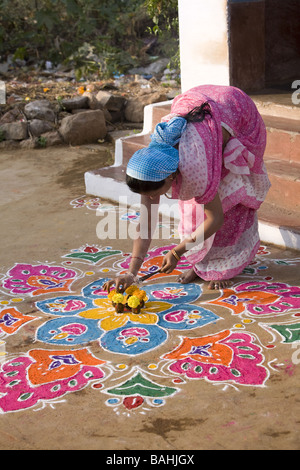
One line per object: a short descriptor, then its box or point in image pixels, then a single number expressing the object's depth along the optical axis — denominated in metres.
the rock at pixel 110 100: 7.45
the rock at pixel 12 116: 7.31
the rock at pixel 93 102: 7.46
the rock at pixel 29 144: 7.08
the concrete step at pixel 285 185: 4.24
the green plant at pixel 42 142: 7.09
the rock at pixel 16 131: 7.14
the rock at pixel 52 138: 7.12
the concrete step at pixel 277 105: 4.85
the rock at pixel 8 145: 7.11
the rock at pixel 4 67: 9.38
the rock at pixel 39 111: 7.27
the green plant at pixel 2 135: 7.14
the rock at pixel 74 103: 7.42
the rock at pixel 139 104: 7.39
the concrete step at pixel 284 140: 4.50
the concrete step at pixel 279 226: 4.02
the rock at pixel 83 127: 7.07
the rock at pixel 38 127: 7.19
